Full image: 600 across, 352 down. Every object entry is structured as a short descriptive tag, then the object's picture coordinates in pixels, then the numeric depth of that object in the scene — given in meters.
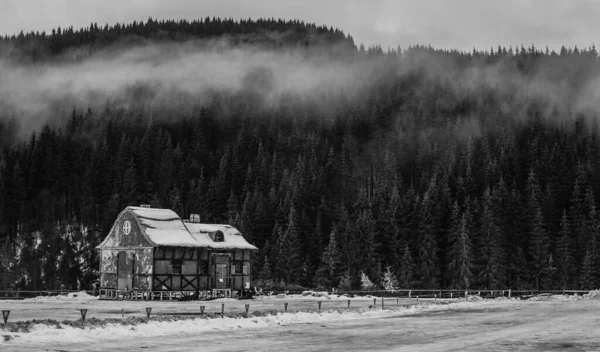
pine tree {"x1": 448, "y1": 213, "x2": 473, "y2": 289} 80.96
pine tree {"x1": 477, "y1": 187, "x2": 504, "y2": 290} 81.88
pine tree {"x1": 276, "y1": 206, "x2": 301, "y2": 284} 88.94
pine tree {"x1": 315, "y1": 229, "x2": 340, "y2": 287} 85.44
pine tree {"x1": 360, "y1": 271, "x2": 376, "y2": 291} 83.38
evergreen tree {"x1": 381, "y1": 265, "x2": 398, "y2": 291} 83.88
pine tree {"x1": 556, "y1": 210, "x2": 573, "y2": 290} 86.35
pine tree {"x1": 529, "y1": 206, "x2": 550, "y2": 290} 87.50
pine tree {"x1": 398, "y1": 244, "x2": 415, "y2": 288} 83.25
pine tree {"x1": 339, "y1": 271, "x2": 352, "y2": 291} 83.06
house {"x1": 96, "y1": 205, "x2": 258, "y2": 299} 60.25
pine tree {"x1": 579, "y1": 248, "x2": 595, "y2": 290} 81.81
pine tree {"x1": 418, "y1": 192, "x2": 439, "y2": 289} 84.69
